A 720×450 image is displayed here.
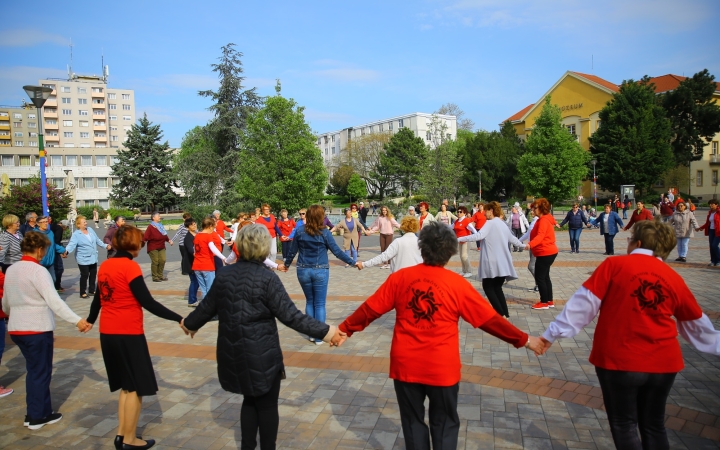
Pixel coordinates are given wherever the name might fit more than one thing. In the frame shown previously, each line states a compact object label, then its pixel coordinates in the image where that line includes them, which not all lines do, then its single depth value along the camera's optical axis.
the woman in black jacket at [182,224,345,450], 3.41
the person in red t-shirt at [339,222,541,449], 3.08
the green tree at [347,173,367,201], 79.12
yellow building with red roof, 63.22
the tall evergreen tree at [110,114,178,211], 52.59
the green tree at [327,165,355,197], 84.94
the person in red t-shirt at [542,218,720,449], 3.01
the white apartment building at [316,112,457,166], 101.06
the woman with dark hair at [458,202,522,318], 7.82
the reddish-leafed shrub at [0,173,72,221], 25.91
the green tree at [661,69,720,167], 56.22
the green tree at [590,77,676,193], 51.72
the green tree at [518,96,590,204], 49.94
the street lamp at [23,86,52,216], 12.10
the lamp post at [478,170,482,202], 61.62
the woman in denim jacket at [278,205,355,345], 6.63
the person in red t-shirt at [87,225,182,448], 4.12
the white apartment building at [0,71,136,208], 80.62
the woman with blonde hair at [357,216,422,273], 6.60
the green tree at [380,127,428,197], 76.06
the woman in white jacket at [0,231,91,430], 4.65
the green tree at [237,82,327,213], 30.72
